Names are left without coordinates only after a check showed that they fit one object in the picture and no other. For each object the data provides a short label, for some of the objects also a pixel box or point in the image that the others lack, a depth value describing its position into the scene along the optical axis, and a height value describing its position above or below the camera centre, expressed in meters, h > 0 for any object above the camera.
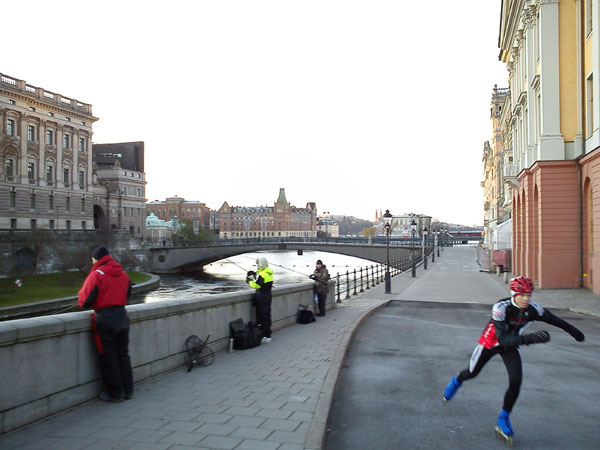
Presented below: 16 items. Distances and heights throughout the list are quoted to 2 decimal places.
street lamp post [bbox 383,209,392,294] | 21.92 +0.04
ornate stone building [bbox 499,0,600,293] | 21.50 +3.68
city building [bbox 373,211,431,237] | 172.62 +2.44
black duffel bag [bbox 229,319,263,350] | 9.38 -1.79
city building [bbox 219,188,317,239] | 192.75 +3.89
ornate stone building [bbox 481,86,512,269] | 50.22 +7.71
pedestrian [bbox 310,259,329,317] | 13.86 -1.33
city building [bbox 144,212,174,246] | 130.50 +1.27
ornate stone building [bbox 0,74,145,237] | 61.81 +8.73
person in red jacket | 5.95 -1.00
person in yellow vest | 10.06 -1.20
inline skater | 5.14 -0.96
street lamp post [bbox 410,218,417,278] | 31.31 -2.17
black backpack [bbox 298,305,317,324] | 12.70 -1.93
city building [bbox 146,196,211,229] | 171.38 +7.46
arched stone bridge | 74.88 -2.70
